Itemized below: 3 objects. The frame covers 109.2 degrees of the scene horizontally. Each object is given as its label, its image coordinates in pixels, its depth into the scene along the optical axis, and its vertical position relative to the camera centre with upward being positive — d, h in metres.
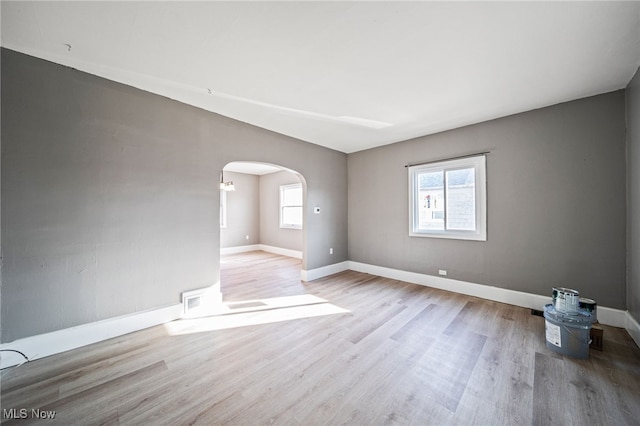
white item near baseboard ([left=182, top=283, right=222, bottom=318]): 2.88 -1.16
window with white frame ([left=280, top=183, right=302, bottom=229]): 6.97 +0.26
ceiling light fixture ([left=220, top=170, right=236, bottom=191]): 5.61 +0.70
